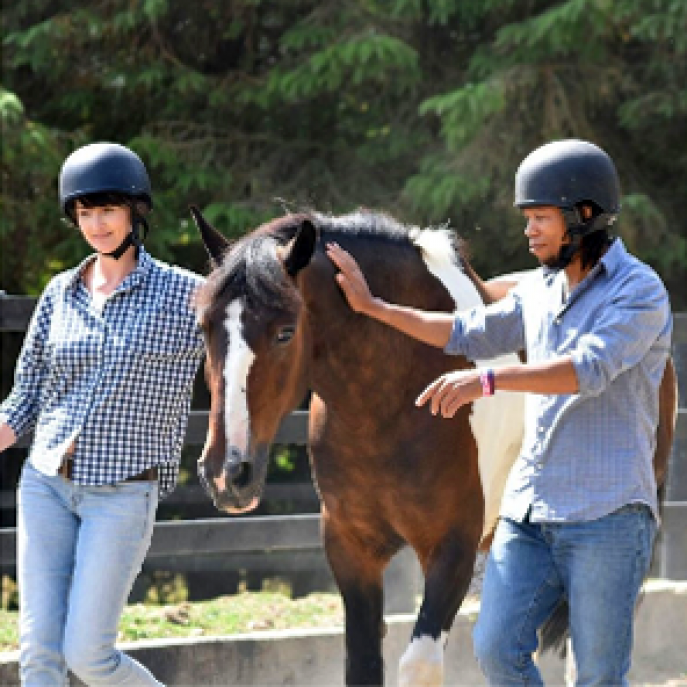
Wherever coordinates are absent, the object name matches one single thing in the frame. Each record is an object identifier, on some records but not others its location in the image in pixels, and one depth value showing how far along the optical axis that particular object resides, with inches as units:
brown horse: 332.2
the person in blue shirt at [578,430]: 283.4
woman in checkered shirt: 320.5
